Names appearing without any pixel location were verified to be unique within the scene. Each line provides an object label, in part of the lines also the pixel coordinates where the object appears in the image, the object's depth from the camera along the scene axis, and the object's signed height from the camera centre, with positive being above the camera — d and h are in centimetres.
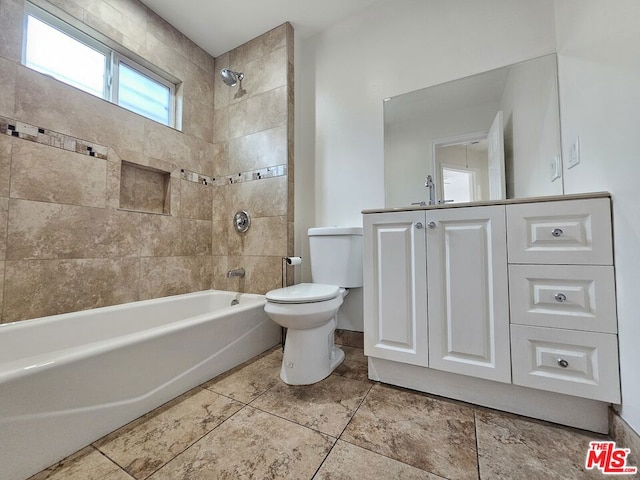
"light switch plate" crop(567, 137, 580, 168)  114 +41
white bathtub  79 -48
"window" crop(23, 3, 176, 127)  142 +116
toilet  127 -42
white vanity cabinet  92 -24
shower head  202 +134
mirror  138 +63
